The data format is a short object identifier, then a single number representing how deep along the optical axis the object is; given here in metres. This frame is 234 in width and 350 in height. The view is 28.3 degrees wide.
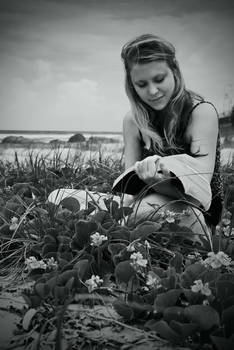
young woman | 2.02
